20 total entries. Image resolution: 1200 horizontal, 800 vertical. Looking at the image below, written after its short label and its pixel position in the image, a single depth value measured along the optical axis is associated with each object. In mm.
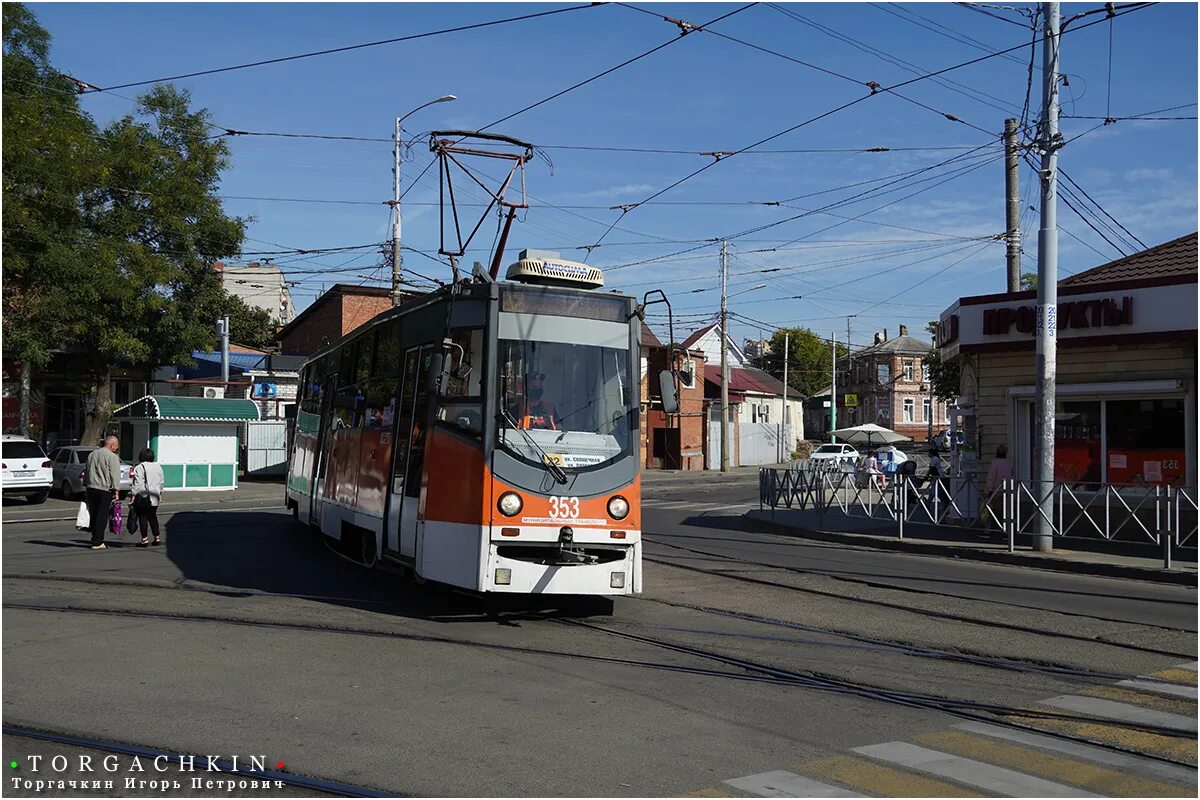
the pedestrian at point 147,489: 17031
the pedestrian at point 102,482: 16609
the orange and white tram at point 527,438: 10320
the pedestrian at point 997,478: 19281
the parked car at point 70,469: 30984
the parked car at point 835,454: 53731
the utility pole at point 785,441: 71625
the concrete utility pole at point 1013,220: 24250
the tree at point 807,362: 99250
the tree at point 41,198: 30906
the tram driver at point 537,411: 10523
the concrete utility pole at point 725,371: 53438
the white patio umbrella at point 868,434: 43812
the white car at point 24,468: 28141
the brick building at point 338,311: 51438
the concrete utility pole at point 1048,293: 17406
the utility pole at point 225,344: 41406
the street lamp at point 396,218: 32125
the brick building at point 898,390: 90188
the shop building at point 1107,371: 18938
